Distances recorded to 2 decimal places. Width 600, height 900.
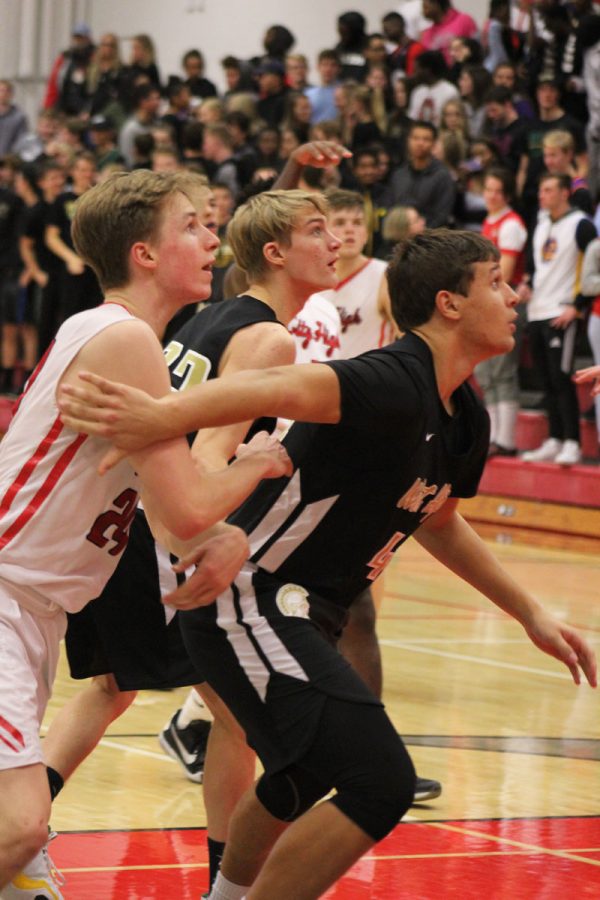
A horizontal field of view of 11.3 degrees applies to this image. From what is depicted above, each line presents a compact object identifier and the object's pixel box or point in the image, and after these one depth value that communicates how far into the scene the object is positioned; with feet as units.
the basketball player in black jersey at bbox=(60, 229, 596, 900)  19.90
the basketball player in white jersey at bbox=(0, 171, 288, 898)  19.98
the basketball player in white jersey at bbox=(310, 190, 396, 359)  45.86
